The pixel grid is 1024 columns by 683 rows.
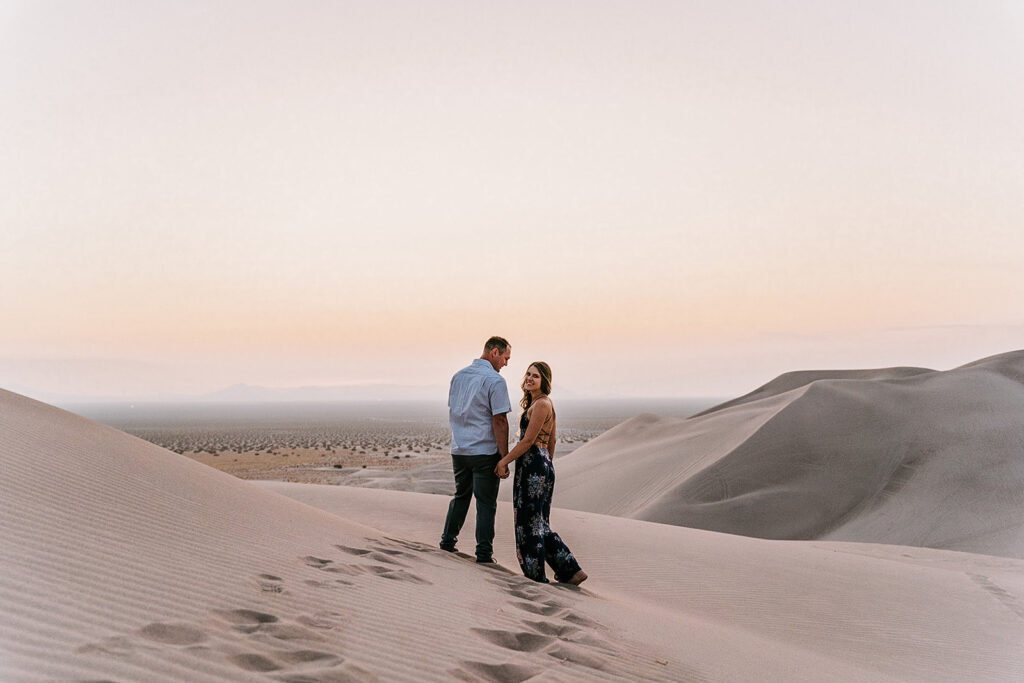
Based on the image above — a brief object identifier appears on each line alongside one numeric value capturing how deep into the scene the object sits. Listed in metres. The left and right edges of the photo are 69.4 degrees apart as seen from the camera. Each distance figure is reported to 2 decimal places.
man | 6.19
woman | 6.15
